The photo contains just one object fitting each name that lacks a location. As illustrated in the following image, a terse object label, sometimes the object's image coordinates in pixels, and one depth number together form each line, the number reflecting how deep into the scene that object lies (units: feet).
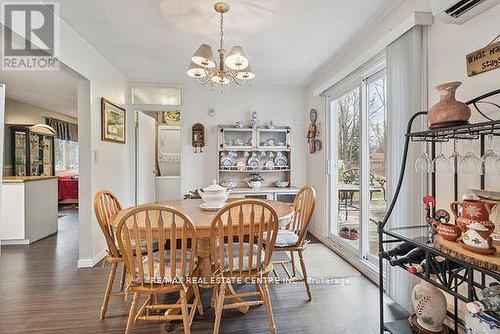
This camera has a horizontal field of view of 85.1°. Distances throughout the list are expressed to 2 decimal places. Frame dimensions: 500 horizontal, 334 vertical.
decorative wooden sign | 4.92
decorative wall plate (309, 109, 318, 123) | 13.78
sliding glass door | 9.36
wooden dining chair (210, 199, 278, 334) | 5.65
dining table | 5.83
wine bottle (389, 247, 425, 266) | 5.01
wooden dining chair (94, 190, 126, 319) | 6.71
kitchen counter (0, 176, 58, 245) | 12.77
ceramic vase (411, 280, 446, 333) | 5.07
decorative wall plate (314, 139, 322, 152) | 13.41
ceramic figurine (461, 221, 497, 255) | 3.81
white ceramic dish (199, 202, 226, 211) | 7.64
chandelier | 7.02
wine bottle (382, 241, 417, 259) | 5.22
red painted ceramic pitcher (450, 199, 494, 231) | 3.96
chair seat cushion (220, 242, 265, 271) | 6.02
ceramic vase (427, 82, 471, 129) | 4.42
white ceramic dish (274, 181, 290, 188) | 15.24
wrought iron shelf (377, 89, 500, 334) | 3.82
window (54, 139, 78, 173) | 25.41
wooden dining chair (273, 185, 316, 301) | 7.64
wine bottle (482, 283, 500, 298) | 3.84
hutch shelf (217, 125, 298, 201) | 14.75
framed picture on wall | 11.09
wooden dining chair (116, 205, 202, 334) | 5.33
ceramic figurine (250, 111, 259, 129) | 14.90
